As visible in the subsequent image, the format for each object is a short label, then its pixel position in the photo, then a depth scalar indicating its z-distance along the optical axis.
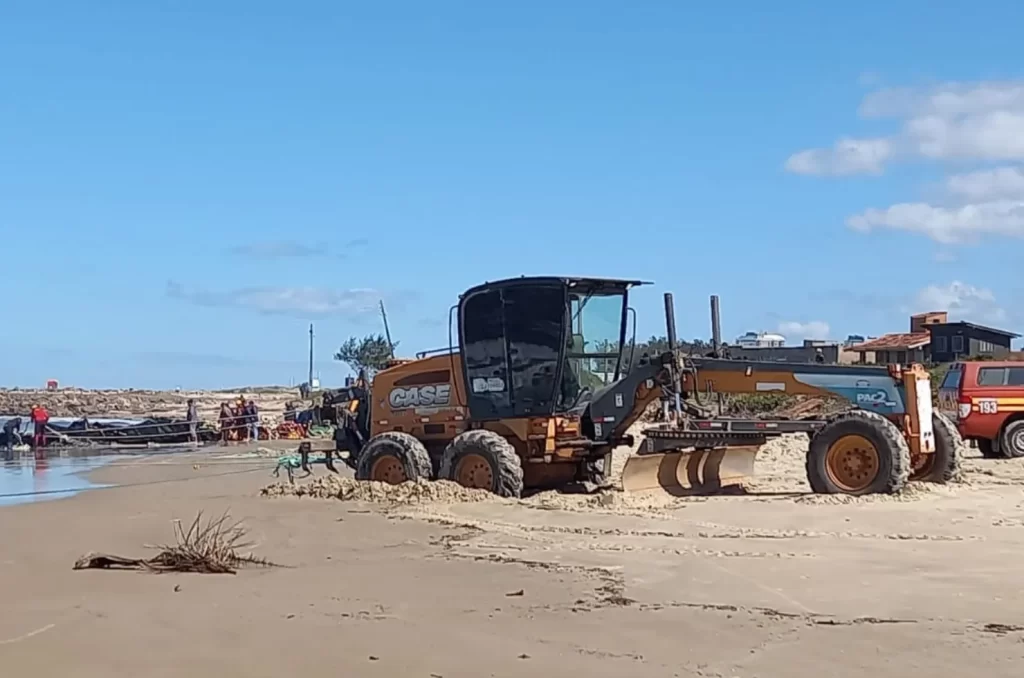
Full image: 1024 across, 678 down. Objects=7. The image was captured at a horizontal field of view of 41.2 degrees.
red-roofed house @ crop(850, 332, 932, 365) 64.38
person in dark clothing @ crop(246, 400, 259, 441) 41.72
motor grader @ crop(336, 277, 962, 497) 15.57
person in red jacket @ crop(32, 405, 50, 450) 39.47
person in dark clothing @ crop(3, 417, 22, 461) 38.56
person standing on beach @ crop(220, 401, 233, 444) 41.78
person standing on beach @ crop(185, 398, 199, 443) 41.41
